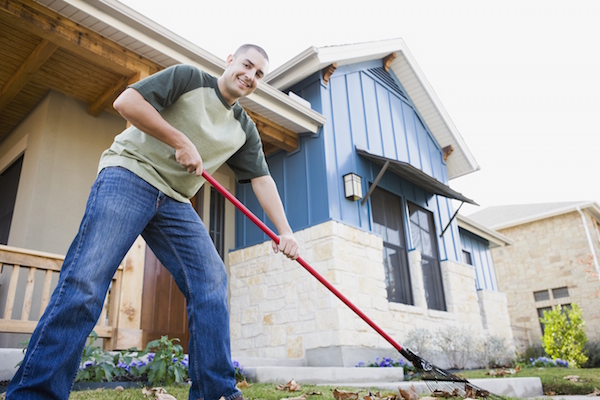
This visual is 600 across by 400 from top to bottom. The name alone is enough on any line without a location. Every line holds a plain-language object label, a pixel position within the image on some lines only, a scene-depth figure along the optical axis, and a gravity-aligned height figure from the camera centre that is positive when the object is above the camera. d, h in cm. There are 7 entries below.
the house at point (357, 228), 557 +183
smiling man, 138 +52
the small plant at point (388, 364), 496 -2
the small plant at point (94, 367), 296 +5
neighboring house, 1533 +298
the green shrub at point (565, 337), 1077 +37
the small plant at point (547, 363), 711 -13
